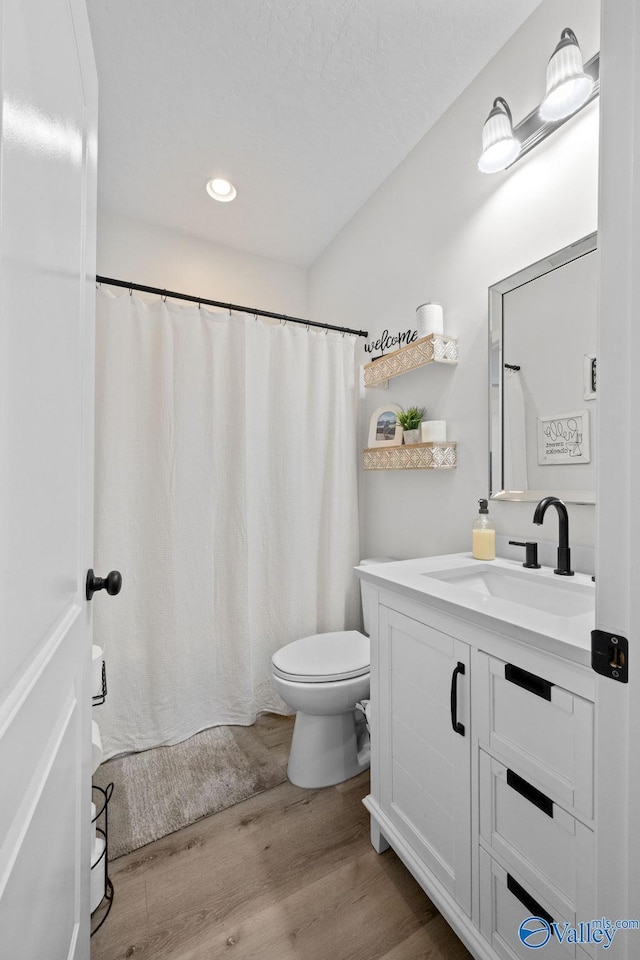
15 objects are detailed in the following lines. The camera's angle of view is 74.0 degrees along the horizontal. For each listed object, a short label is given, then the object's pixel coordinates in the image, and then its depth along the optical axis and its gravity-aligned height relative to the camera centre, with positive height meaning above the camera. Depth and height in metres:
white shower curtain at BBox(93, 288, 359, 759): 1.81 -0.12
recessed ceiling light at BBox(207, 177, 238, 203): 2.11 +1.47
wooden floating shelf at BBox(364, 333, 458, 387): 1.65 +0.51
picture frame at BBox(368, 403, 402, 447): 1.98 +0.26
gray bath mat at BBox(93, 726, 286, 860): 1.43 -1.15
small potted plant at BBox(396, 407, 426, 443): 1.83 +0.26
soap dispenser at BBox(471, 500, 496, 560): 1.43 -0.19
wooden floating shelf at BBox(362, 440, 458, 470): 1.66 +0.10
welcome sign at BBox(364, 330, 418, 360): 1.94 +0.68
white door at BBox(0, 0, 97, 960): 0.43 +0.01
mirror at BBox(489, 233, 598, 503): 1.23 +0.33
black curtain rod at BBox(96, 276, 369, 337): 1.78 +0.81
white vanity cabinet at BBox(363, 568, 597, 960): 0.74 -0.62
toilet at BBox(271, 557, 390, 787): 1.53 -0.83
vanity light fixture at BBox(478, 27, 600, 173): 1.15 +1.09
